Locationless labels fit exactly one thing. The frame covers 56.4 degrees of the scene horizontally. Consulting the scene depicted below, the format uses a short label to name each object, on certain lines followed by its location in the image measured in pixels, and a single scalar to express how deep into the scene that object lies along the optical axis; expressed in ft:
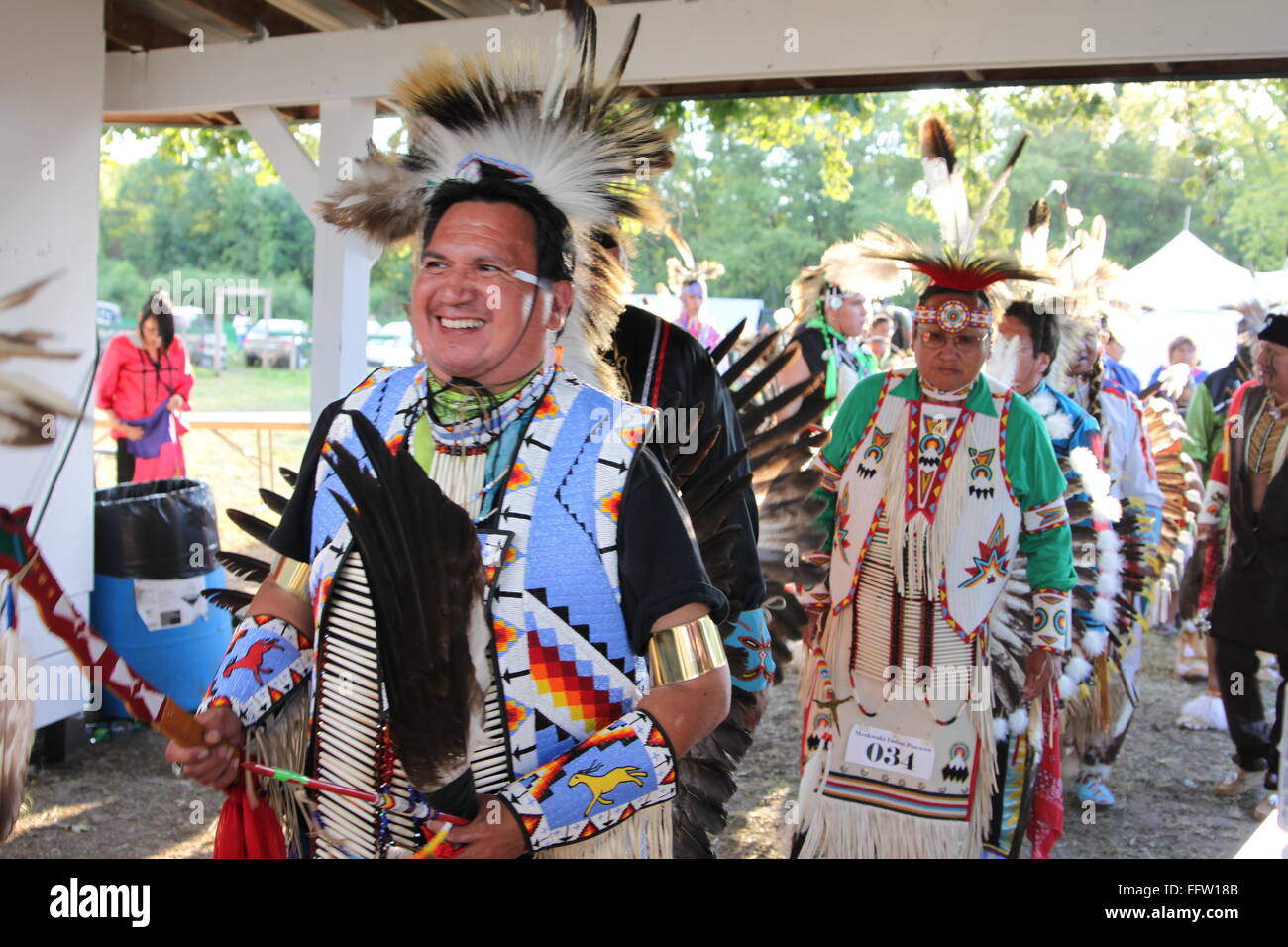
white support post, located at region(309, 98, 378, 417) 15.67
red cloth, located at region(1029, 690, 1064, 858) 11.08
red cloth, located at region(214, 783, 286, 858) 5.34
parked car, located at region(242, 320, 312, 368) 76.54
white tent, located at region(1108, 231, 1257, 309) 33.76
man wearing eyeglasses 10.52
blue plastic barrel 14.32
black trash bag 14.35
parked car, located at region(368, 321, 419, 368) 62.64
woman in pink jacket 21.25
